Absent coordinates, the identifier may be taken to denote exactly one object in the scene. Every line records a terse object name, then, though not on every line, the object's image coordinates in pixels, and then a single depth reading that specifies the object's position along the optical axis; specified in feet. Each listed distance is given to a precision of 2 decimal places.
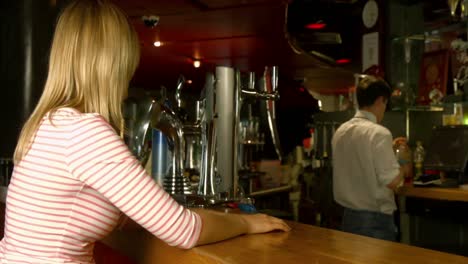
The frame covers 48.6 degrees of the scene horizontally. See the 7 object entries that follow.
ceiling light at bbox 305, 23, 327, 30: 17.43
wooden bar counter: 3.06
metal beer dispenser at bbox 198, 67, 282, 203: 5.66
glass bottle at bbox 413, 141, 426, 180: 12.19
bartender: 9.11
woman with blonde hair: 3.10
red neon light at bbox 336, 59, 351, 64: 22.93
